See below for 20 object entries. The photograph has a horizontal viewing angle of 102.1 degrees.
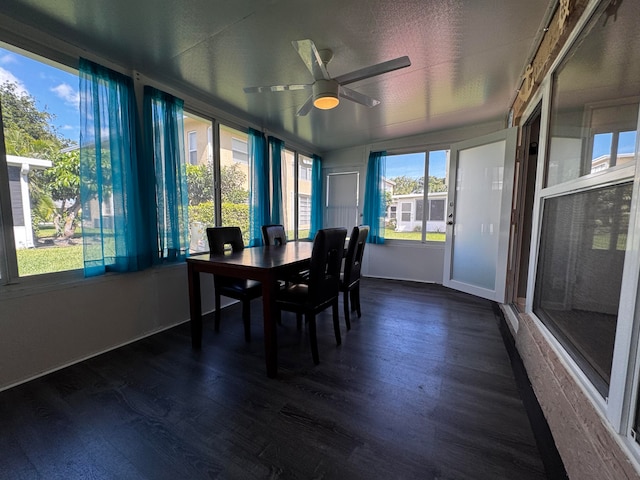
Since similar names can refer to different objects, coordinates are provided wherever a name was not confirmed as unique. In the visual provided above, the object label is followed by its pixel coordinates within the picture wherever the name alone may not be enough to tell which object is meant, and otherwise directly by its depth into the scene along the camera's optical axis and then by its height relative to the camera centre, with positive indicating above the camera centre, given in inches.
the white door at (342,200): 194.5 +12.7
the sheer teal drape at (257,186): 137.7 +15.8
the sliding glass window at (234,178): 128.3 +19.3
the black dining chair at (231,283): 89.6 -24.6
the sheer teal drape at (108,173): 78.0 +12.9
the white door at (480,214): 108.0 +1.8
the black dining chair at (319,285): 72.6 -20.6
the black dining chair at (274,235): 120.3 -9.1
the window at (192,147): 116.2 +31.0
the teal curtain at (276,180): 150.4 +20.9
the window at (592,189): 37.1 +5.2
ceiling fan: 66.0 +39.6
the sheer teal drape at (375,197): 174.7 +13.4
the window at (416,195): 165.2 +14.7
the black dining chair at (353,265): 96.4 -18.9
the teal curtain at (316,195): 195.5 +16.2
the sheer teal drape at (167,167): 93.0 +18.0
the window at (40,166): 66.4 +13.0
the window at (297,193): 174.1 +16.3
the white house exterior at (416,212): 165.8 +3.4
